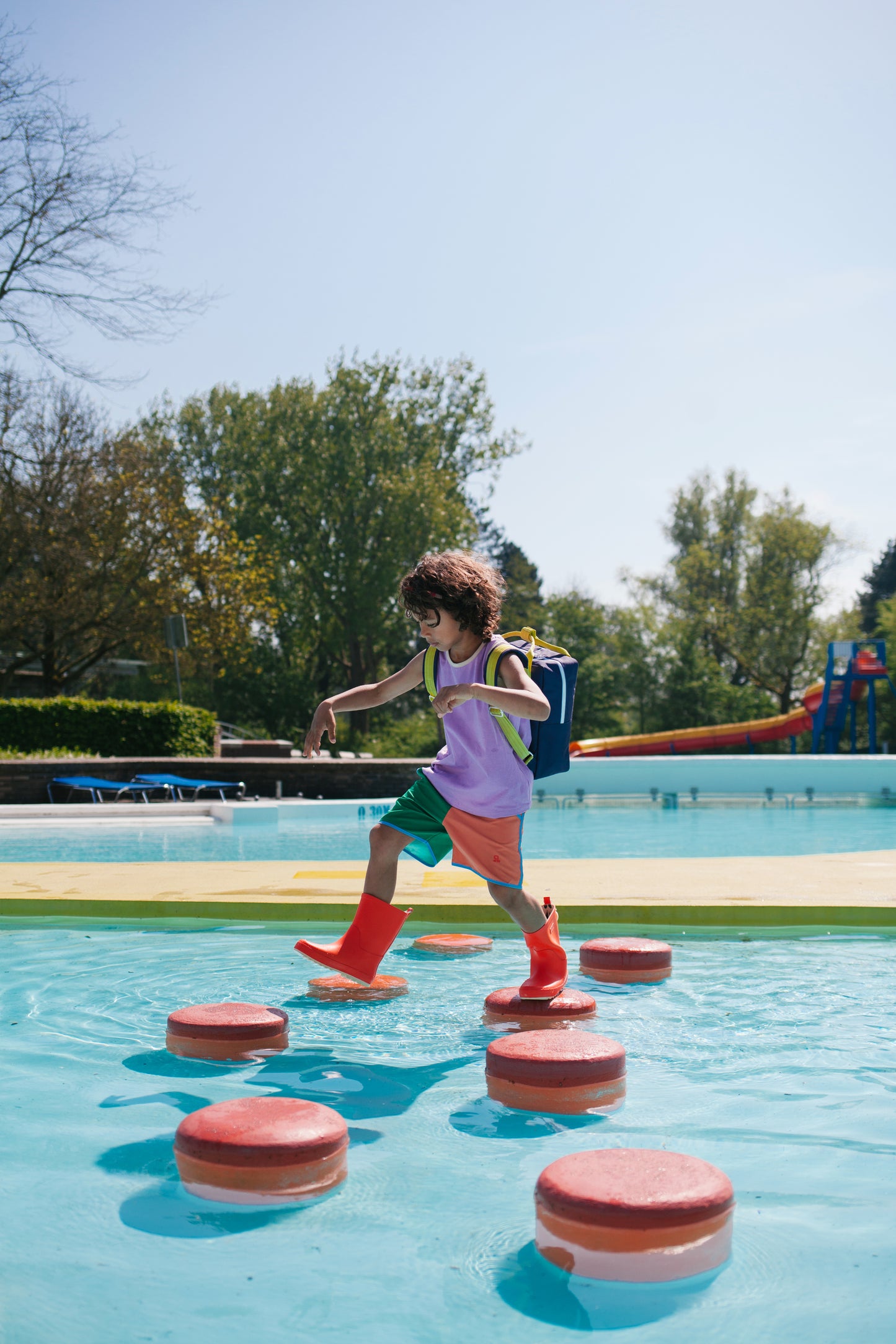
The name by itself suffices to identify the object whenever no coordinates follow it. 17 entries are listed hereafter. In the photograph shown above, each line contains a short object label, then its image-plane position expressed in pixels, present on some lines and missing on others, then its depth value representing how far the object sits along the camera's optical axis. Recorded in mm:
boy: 3584
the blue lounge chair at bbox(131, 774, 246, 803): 14938
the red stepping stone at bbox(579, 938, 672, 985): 4438
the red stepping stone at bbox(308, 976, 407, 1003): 4164
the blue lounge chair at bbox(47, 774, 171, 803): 14492
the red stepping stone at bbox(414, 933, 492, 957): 4992
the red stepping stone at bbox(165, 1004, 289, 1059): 3381
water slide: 26781
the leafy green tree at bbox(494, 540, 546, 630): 41344
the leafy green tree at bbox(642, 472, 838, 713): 36594
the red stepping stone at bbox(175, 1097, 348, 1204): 2297
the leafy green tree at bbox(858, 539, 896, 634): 52125
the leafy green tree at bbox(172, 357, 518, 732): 32438
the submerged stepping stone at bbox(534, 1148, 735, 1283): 1973
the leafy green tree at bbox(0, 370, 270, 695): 23516
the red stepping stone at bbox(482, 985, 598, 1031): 3734
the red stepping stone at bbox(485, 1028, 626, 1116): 2943
